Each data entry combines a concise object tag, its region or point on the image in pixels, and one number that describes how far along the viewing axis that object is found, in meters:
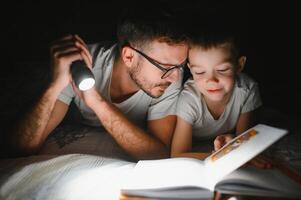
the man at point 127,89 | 1.78
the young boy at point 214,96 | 1.77
